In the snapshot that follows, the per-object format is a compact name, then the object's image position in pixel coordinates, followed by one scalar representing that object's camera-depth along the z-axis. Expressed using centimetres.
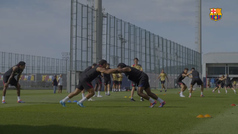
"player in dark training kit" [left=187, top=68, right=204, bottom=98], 2295
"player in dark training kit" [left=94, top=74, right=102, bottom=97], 2181
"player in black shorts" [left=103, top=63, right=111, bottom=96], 2661
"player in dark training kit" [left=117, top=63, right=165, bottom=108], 1302
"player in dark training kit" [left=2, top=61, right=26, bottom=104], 1549
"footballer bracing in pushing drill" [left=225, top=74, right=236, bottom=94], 3319
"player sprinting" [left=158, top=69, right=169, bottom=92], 3372
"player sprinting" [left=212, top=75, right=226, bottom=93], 3258
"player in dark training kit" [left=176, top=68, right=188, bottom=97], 2261
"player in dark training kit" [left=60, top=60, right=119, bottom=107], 1314
